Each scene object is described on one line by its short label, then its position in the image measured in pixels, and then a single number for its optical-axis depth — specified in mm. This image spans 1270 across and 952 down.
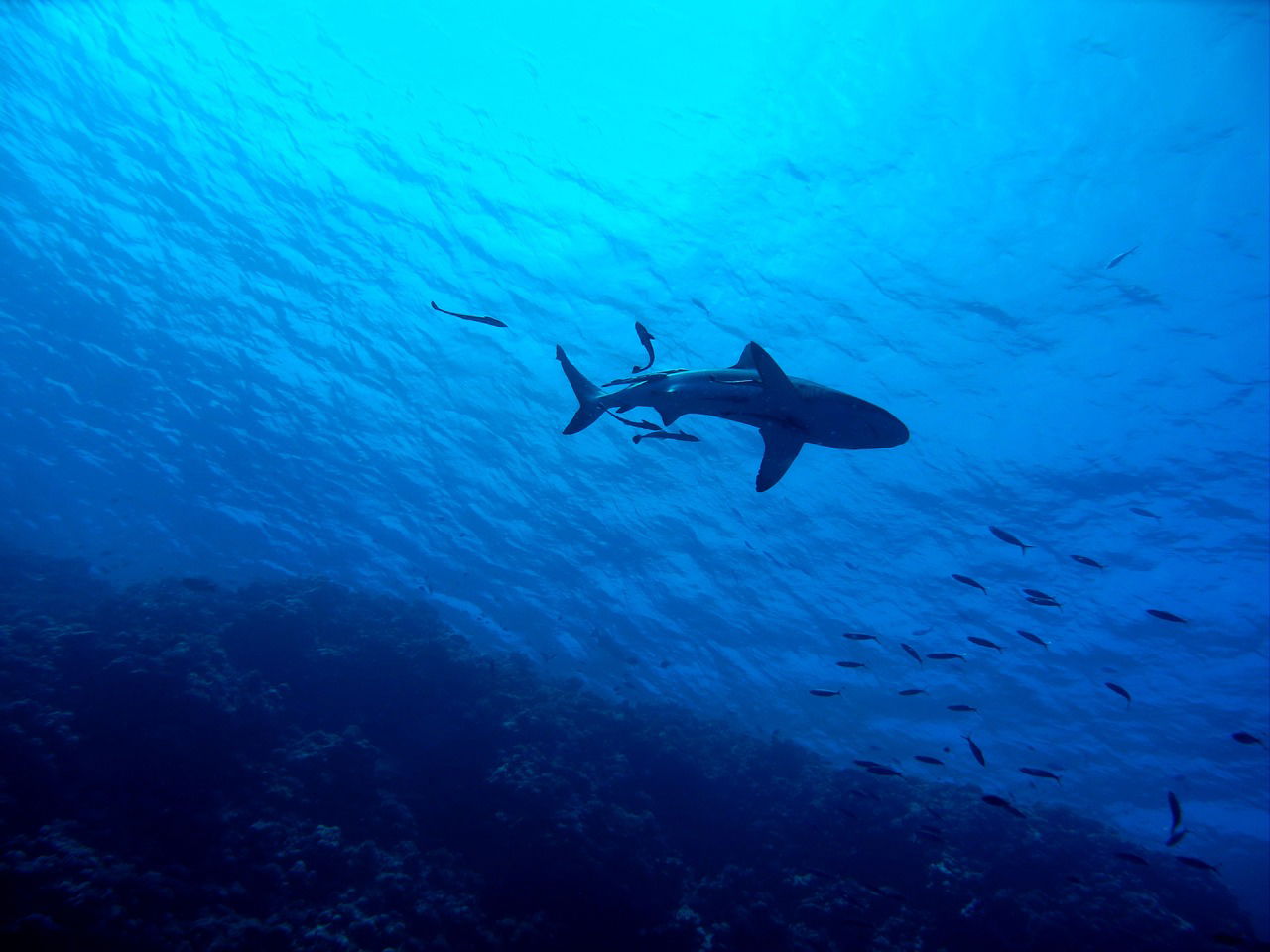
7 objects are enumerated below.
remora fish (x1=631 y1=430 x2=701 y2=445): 6722
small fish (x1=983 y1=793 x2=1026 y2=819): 9125
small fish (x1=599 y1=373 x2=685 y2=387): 6016
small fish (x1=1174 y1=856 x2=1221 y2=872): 9883
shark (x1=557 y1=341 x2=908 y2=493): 4969
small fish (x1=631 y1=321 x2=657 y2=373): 6715
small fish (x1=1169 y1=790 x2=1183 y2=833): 8965
